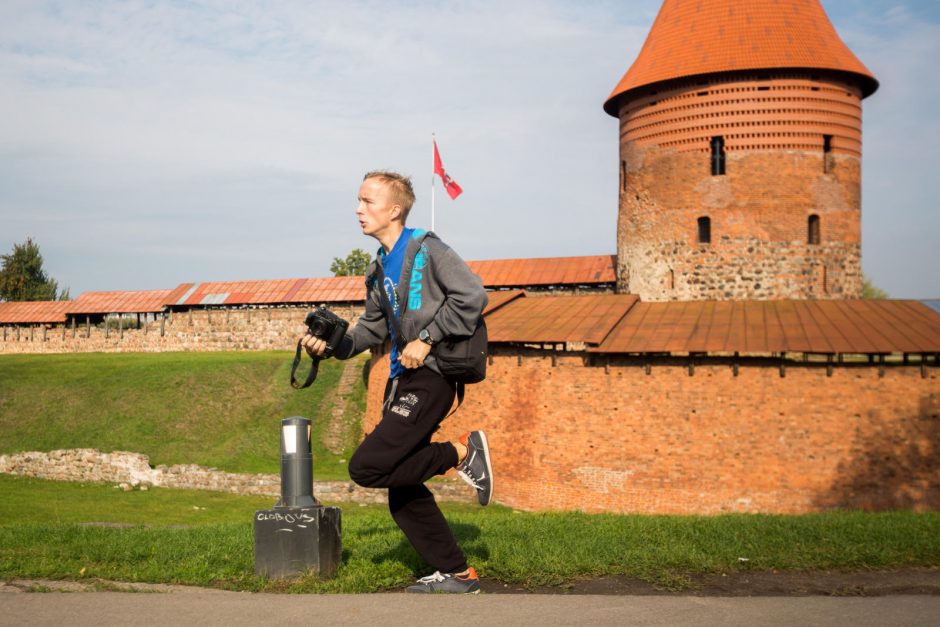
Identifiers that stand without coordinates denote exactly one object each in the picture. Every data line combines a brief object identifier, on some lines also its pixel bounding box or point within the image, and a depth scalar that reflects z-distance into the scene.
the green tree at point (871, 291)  63.14
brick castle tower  22.20
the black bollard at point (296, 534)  4.76
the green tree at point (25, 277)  65.88
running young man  4.42
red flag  26.27
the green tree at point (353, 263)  61.22
